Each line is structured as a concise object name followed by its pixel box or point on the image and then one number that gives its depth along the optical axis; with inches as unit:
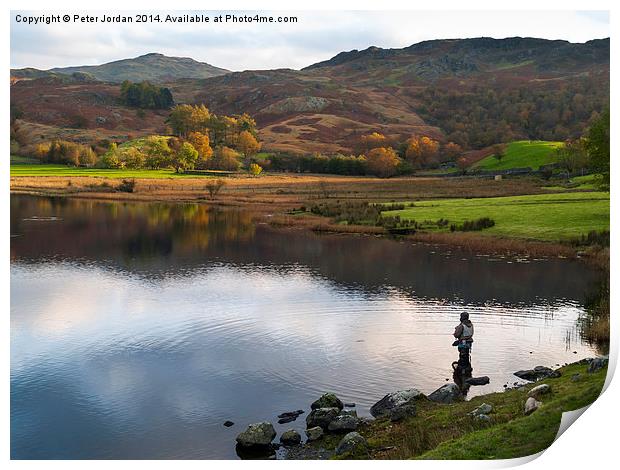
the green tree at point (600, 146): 1635.1
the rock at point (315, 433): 664.4
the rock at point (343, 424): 676.1
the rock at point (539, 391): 682.0
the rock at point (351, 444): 624.7
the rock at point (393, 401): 712.4
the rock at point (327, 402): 721.0
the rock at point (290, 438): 658.8
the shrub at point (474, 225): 2022.6
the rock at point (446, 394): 747.4
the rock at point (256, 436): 649.0
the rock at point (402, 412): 690.2
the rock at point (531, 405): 636.7
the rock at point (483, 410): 658.2
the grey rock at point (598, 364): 739.4
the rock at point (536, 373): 806.7
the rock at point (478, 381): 811.1
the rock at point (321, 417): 685.9
